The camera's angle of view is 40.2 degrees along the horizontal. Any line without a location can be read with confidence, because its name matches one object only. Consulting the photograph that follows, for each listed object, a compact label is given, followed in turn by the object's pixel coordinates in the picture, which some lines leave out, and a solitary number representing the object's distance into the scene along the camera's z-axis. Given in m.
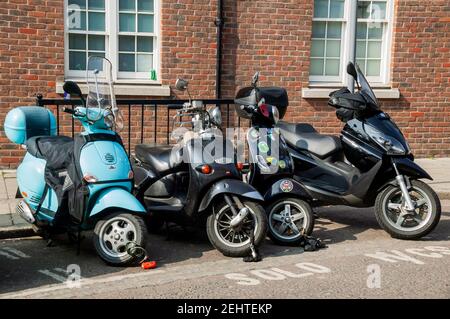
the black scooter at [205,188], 5.52
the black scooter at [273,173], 6.00
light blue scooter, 5.27
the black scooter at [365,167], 6.18
